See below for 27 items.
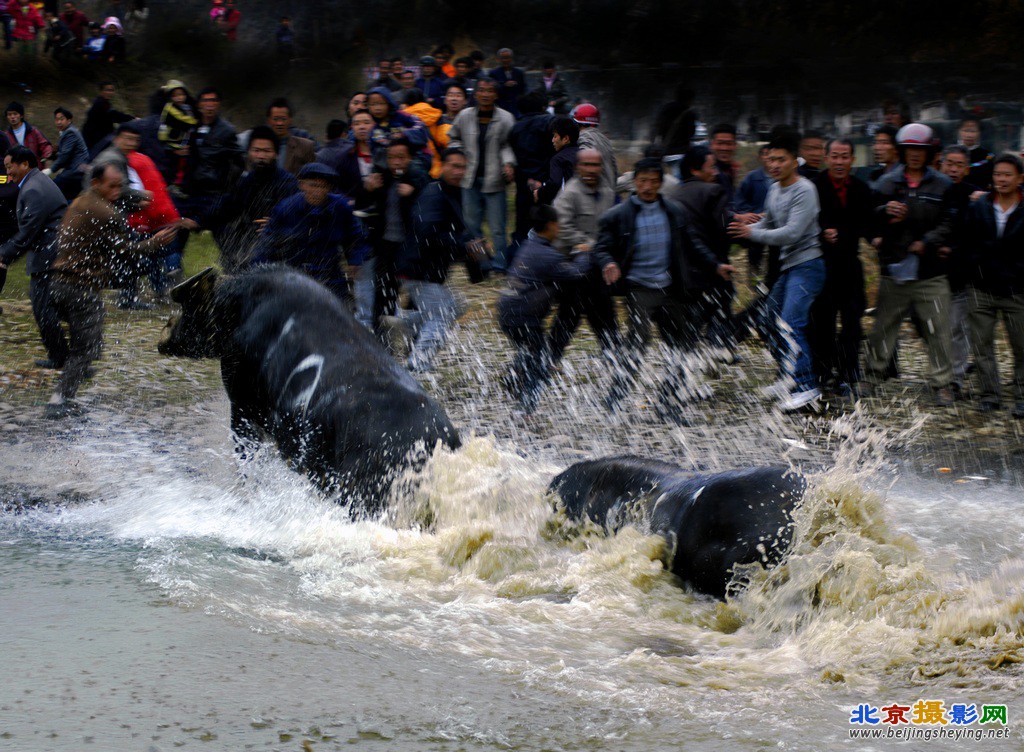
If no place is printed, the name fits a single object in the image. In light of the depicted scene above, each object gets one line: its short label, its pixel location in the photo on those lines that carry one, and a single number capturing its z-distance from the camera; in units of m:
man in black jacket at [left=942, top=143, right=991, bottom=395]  18.36
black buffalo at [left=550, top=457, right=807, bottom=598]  9.50
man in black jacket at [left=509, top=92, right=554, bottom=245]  24.77
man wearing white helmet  18.55
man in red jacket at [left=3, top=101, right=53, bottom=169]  31.11
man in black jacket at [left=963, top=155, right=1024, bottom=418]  17.58
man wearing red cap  21.56
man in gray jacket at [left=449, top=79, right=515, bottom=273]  24.62
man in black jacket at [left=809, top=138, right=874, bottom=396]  18.61
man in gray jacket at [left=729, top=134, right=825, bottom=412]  17.89
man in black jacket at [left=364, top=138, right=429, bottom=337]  19.33
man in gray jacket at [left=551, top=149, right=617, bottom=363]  17.73
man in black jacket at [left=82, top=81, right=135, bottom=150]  30.69
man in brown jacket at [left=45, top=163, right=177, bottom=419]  17.80
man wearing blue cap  16.83
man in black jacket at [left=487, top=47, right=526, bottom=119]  31.25
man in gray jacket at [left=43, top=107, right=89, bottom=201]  28.72
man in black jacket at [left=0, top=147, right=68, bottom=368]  19.31
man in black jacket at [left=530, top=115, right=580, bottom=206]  22.29
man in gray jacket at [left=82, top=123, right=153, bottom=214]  21.58
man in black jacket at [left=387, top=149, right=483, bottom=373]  17.91
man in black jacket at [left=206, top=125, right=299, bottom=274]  18.22
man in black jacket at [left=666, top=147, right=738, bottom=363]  18.77
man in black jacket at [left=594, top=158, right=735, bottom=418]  17.37
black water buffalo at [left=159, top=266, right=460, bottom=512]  11.91
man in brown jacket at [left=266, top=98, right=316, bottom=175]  21.70
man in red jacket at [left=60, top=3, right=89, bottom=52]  51.06
